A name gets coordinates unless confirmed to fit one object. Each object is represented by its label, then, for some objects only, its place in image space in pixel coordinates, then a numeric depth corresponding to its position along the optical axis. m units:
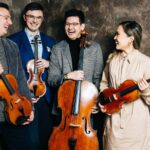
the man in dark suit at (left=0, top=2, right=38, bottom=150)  3.20
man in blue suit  3.72
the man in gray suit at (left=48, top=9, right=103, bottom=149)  3.58
